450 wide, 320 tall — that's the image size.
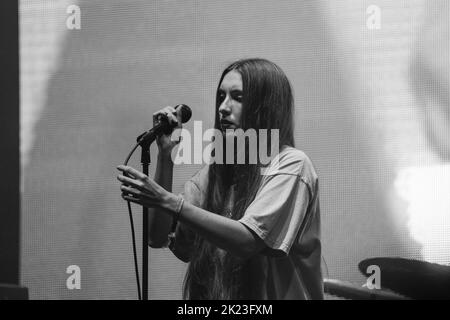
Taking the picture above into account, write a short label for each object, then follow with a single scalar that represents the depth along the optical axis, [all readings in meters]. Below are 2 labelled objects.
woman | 5.41
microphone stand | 5.25
